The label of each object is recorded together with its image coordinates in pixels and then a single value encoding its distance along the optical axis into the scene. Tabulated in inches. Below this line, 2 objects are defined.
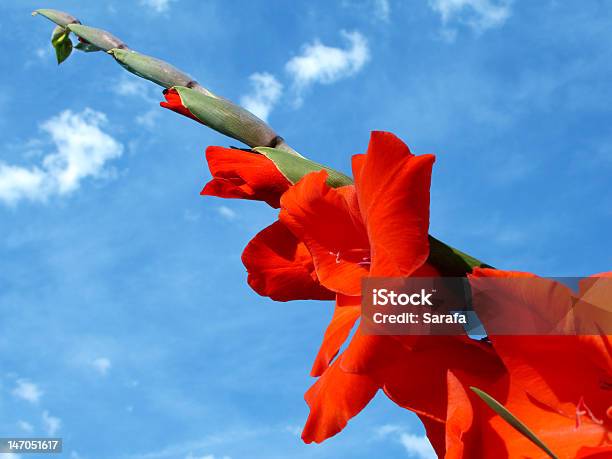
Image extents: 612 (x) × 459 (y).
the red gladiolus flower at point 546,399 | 16.6
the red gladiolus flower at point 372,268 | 16.8
